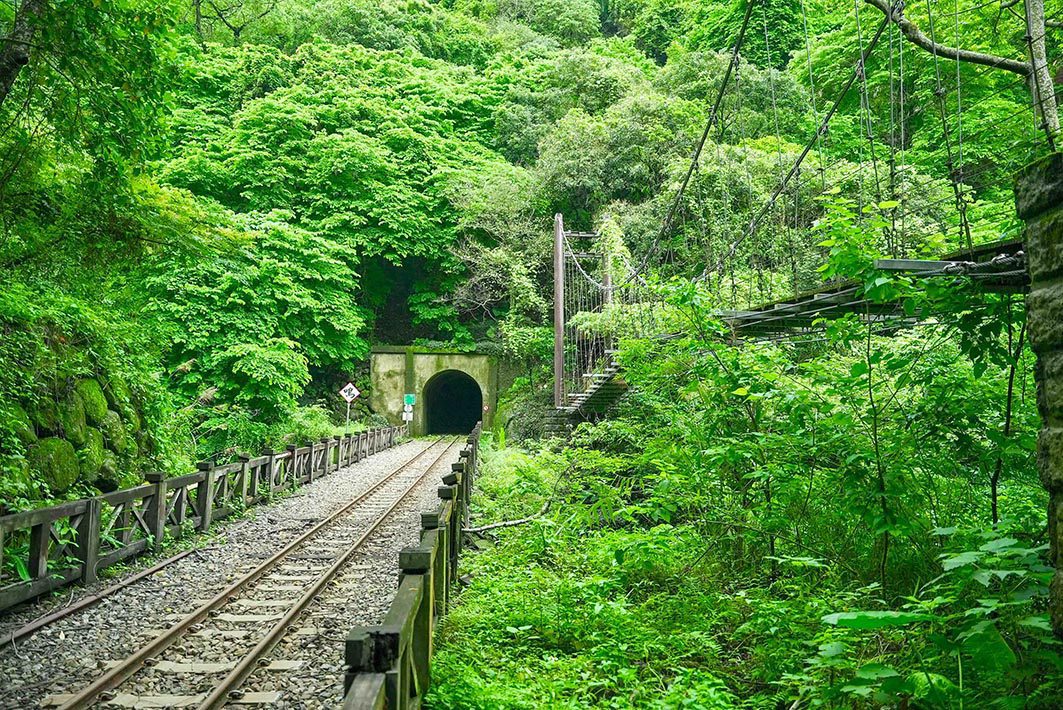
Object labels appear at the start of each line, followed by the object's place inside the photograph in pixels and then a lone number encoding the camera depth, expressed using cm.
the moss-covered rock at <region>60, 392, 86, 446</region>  795
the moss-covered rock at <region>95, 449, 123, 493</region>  836
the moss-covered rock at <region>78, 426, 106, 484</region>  801
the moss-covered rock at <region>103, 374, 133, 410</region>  916
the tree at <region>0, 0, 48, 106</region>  540
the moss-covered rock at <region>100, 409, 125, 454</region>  876
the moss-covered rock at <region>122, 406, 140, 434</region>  931
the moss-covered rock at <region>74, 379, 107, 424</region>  852
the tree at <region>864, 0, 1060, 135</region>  436
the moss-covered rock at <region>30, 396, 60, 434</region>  755
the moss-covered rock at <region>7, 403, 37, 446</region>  681
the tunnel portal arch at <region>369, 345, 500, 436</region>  2759
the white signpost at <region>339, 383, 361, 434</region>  2106
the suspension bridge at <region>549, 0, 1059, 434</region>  333
